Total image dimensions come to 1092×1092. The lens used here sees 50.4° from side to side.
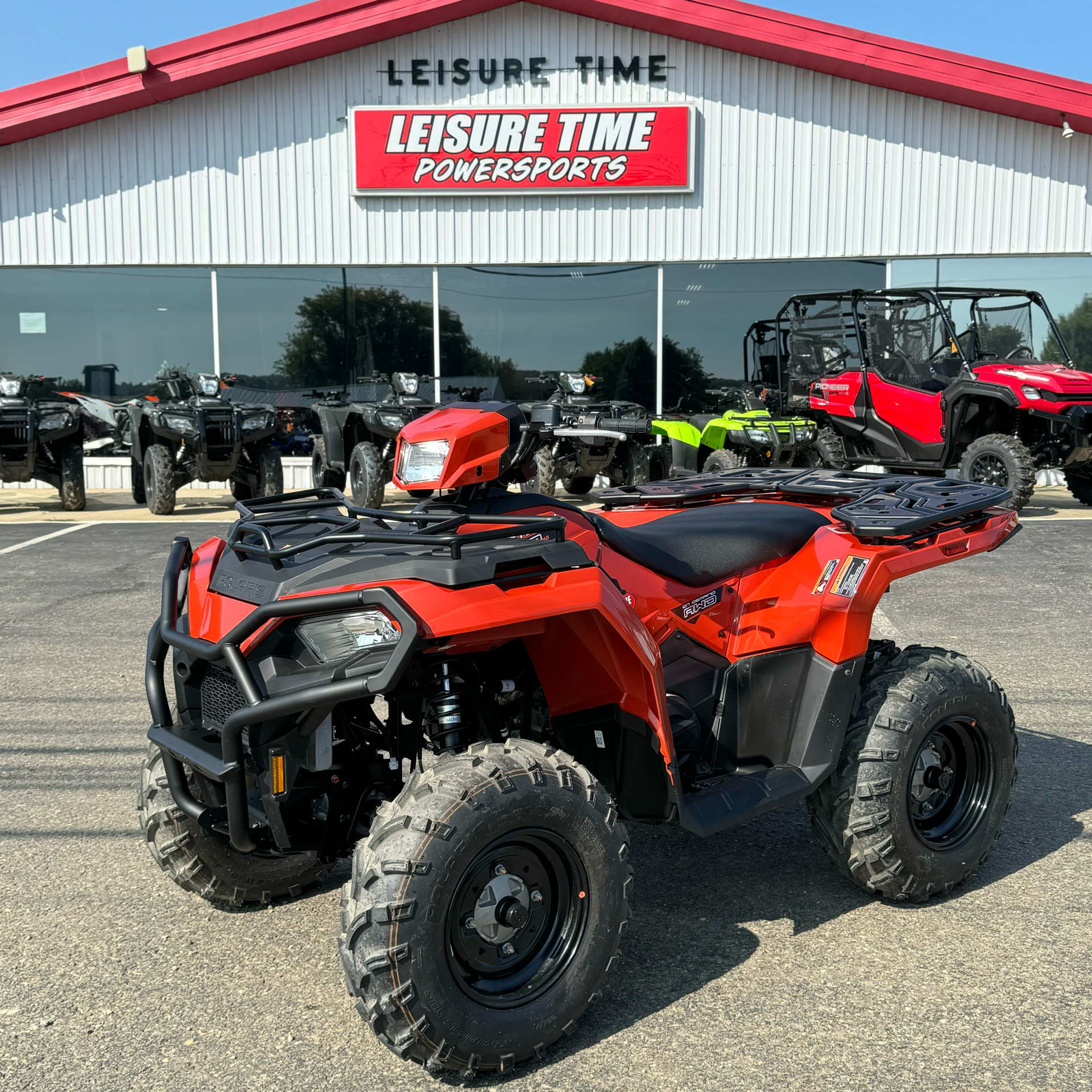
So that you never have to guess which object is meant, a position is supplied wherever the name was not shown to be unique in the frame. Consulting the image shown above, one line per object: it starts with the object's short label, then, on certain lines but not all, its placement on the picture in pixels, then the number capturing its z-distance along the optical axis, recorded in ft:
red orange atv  8.20
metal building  52.70
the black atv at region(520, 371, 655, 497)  41.55
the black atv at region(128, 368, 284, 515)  41.34
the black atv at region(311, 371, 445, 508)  40.91
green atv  43.19
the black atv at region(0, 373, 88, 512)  41.24
